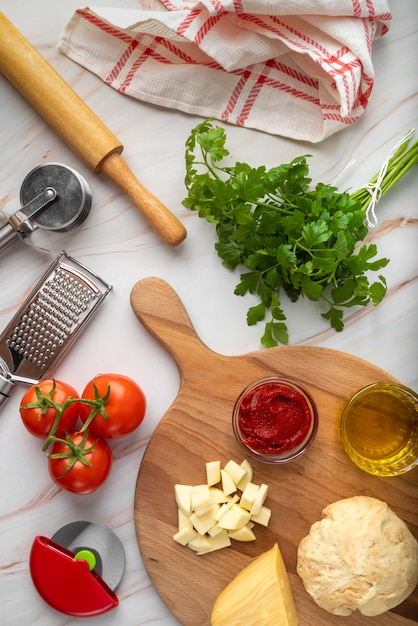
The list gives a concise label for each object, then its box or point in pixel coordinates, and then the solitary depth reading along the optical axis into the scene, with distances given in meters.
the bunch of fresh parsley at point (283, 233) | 0.77
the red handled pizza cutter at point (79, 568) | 0.81
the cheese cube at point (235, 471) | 0.80
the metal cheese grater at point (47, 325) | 0.83
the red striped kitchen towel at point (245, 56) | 0.80
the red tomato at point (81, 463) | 0.79
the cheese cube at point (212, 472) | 0.81
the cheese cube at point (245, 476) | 0.80
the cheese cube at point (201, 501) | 0.79
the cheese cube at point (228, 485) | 0.80
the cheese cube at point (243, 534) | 0.80
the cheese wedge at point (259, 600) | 0.77
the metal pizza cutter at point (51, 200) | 0.83
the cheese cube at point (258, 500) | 0.79
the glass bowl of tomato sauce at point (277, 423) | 0.78
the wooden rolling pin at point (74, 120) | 0.82
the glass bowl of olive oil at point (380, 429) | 0.78
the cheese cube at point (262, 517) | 0.80
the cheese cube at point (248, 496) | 0.79
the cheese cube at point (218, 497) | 0.80
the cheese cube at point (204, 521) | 0.80
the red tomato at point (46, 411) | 0.80
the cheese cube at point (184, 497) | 0.80
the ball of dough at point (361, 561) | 0.75
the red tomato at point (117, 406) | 0.80
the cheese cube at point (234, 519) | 0.79
